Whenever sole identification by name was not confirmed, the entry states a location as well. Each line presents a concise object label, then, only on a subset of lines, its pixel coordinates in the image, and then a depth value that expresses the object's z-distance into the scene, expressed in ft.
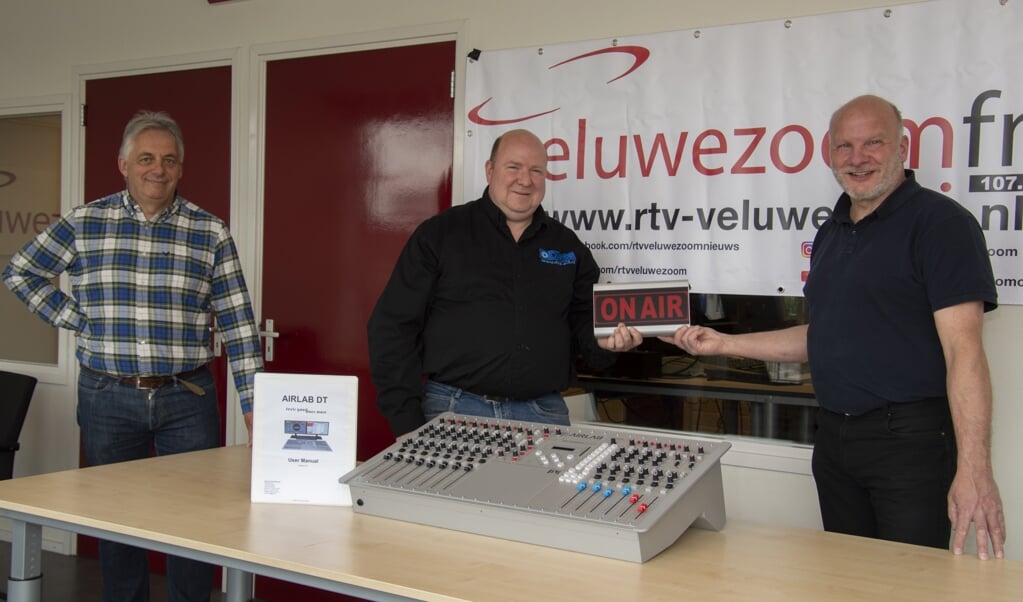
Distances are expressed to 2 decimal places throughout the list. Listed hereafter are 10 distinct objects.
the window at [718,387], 10.47
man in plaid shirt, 9.75
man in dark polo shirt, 7.09
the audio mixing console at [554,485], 5.76
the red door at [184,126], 14.20
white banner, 9.12
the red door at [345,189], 12.55
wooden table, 5.23
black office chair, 13.37
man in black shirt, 9.00
